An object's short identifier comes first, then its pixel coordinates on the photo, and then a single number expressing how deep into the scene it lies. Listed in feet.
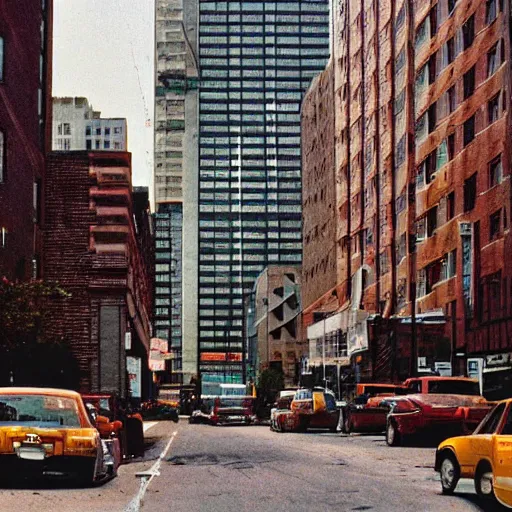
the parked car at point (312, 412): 142.51
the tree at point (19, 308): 143.54
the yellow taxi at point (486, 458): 41.57
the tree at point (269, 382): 502.67
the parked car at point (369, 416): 124.88
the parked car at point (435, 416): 94.12
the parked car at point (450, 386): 115.55
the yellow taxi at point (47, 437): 52.75
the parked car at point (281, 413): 148.87
